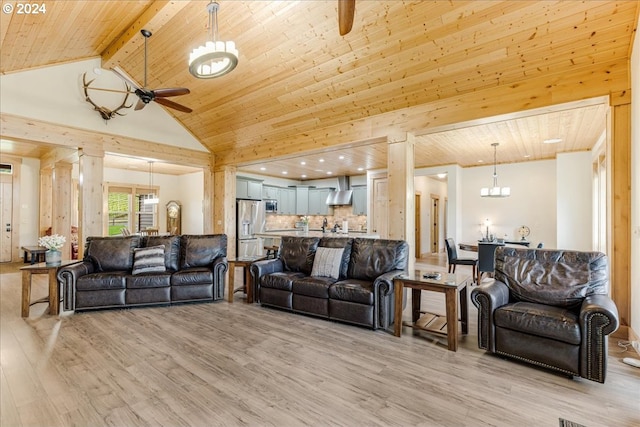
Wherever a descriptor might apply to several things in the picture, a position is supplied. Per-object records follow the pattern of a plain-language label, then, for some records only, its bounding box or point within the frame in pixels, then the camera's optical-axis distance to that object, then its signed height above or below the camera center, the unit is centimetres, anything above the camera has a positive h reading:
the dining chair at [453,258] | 628 -87
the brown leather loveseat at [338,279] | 344 -81
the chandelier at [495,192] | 669 +53
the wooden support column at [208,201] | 769 +37
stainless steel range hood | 991 +71
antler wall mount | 552 +205
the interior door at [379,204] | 898 +35
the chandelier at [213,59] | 291 +157
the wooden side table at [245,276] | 450 -91
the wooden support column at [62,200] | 771 +39
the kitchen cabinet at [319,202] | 1040 +48
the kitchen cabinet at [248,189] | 871 +79
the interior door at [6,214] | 795 +3
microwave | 961 +33
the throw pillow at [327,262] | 399 -62
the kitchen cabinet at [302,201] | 1070 +52
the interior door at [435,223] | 1077 -25
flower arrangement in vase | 410 -46
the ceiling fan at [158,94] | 401 +162
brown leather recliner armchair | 230 -80
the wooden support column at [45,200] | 838 +41
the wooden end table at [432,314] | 293 -95
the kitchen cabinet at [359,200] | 984 +51
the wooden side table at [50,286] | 384 -91
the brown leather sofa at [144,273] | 404 -81
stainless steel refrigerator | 830 -30
